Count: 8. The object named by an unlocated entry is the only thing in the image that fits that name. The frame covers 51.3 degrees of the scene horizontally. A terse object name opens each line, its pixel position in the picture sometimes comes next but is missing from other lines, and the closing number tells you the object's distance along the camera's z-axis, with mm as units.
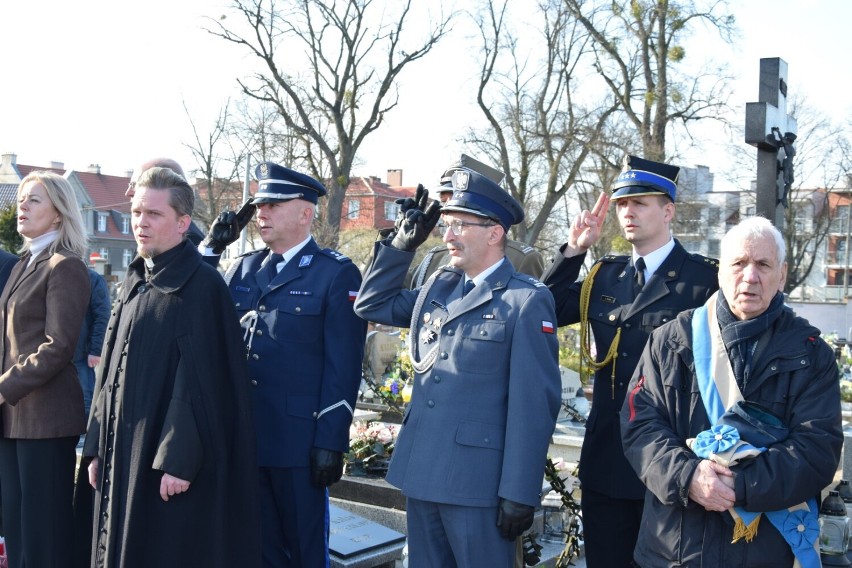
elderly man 2979
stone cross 7191
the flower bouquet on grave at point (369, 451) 5891
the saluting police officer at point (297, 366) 4043
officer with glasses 3365
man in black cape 3422
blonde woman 4223
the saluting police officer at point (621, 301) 3852
